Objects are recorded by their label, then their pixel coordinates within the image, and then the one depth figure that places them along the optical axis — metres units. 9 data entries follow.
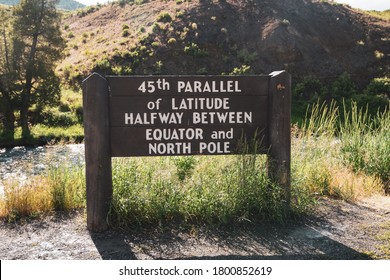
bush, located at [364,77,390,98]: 26.19
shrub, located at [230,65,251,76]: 27.51
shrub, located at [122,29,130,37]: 32.78
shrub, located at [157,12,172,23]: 33.00
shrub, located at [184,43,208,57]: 29.27
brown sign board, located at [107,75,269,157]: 5.14
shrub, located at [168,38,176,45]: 29.98
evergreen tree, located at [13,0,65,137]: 20.97
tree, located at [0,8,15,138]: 20.83
